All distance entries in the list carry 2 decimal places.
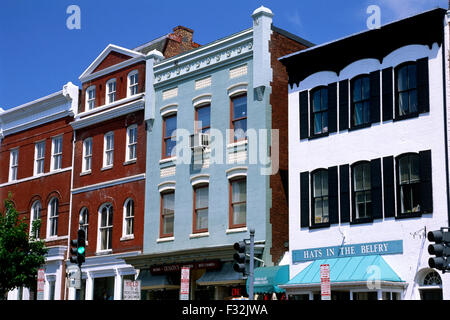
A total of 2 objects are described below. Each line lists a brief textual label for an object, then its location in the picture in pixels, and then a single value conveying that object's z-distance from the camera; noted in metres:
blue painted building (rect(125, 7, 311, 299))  27.67
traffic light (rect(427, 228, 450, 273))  15.97
